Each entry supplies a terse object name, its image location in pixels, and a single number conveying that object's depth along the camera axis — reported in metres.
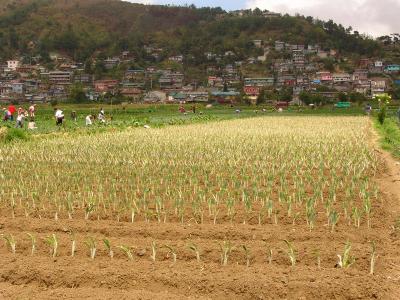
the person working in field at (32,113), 29.35
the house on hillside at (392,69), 127.12
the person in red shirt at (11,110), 33.62
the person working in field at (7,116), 33.75
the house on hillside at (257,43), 148.50
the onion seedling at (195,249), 5.92
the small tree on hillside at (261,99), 81.46
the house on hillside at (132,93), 97.25
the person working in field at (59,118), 28.56
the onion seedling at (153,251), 5.91
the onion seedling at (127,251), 5.92
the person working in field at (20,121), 27.48
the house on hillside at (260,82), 115.44
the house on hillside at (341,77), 118.07
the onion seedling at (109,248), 6.06
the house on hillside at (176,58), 141.38
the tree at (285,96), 85.25
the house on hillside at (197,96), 95.88
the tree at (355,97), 79.78
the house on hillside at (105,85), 108.25
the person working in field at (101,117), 32.97
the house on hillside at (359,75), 121.38
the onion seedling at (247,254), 5.79
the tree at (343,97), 82.47
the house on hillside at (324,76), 118.57
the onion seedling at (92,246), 6.05
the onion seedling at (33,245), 6.31
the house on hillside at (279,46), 147.52
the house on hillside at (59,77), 122.29
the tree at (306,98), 78.06
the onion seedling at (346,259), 5.67
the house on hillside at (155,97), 98.31
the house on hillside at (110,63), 133.12
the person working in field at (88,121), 30.23
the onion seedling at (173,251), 5.86
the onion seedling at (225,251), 5.80
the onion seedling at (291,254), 5.69
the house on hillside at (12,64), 135.00
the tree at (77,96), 84.91
